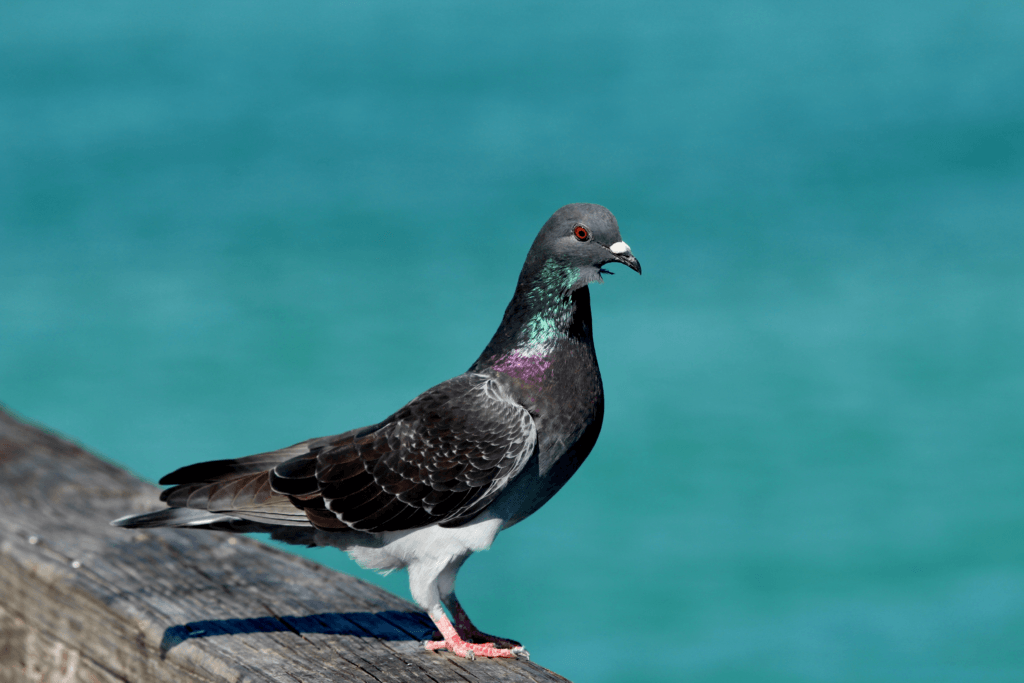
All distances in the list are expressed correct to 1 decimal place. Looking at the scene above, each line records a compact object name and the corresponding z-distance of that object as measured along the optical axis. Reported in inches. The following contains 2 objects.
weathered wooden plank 244.4
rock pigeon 265.0
